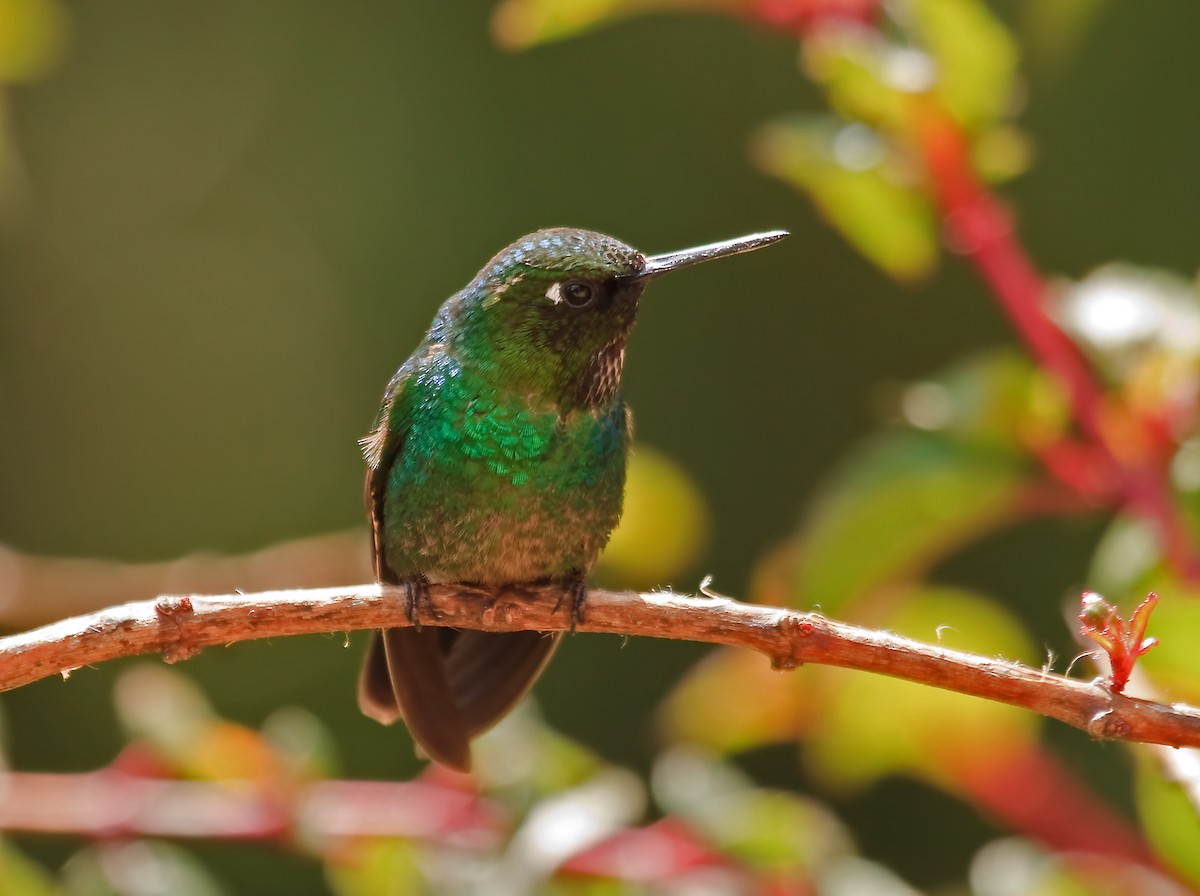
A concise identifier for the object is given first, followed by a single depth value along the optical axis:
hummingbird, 5.12
